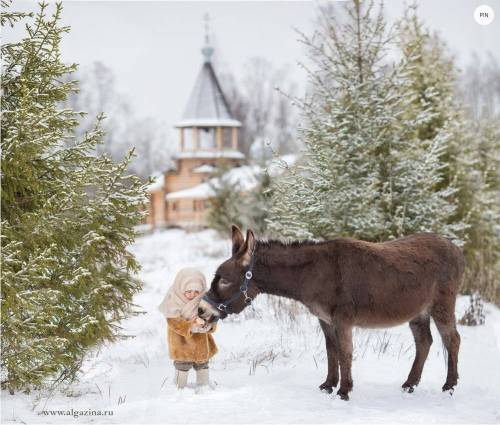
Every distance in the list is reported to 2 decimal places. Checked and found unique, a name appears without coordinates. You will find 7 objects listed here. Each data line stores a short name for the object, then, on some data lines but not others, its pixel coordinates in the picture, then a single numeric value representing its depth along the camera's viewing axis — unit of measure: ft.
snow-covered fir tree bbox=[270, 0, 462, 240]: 33.42
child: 21.31
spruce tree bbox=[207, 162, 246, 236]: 72.49
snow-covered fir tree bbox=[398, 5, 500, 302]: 42.47
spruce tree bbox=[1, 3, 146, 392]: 19.88
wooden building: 121.39
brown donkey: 20.16
